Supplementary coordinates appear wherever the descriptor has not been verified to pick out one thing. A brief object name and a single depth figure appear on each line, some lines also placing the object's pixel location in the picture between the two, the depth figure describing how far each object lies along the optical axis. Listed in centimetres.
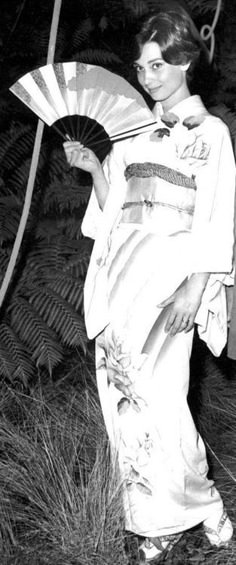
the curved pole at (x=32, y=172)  246
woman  245
